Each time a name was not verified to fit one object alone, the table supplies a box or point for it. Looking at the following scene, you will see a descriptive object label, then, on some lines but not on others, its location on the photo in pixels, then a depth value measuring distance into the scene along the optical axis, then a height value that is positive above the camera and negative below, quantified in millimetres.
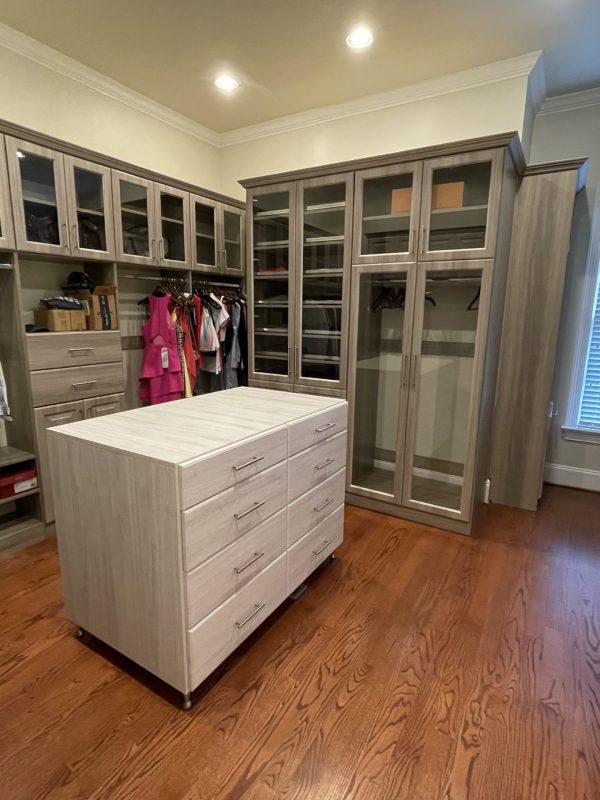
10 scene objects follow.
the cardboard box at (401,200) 2686 +759
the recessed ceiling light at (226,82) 2957 +1647
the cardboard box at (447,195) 2555 +761
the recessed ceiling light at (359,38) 2449 +1639
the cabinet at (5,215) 2207 +516
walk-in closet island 1366 -731
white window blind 3273 -506
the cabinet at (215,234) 3391 +691
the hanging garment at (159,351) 3174 -248
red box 2406 -952
